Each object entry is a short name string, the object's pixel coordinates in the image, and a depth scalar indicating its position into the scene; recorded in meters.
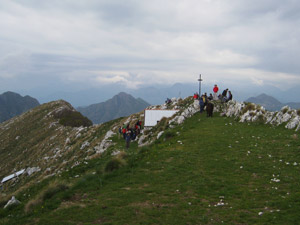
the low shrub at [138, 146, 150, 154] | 20.72
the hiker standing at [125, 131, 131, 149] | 29.21
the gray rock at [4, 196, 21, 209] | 13.78
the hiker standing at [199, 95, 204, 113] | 36.94
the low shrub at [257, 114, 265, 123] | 28.93
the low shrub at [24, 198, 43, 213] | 11.58
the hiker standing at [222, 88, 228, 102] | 41.77
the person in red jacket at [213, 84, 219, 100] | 45.06
